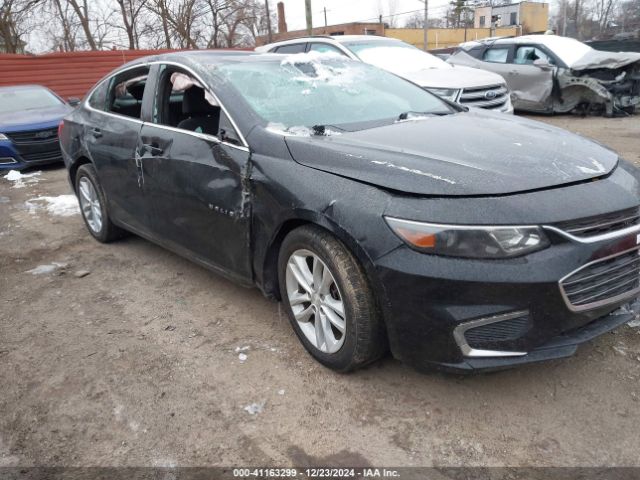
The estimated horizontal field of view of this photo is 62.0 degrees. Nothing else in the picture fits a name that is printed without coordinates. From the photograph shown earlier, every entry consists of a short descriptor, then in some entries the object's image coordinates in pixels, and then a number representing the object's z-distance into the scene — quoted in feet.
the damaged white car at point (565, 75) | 34.24
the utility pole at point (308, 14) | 64.59
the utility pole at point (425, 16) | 143.82
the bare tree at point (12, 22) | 76.69
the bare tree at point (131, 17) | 82.43
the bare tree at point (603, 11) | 185.39
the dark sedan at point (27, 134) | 27.43
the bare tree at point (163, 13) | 82.53
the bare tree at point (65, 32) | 81.25
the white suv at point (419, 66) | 24.72
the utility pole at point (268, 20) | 110.07
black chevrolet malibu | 7.11
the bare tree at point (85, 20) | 80.16
